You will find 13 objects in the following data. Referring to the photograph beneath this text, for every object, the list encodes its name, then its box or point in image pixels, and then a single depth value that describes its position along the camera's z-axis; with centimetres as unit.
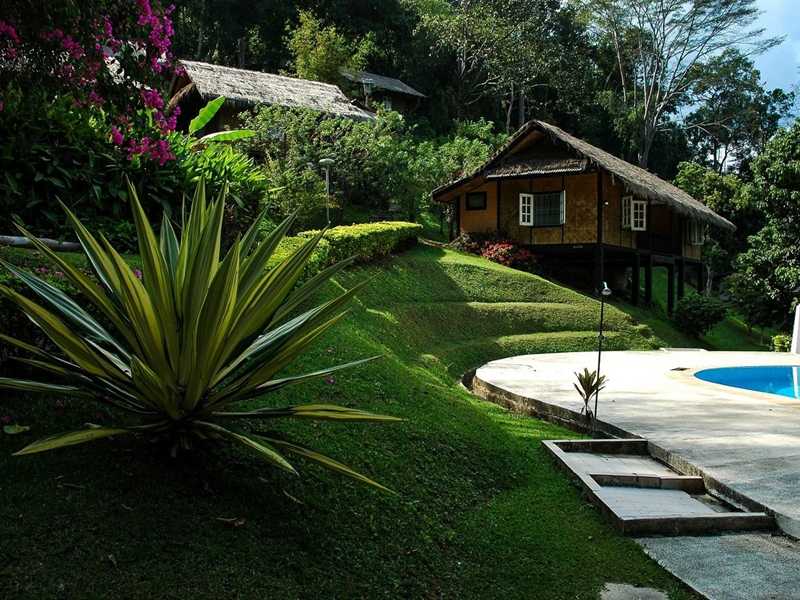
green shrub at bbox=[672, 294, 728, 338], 2116
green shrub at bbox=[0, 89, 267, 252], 755
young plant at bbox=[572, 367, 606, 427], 771
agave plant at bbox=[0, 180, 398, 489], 334
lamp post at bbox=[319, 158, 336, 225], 1853
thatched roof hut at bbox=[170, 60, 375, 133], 2380
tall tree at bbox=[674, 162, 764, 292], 3106
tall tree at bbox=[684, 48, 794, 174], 4235
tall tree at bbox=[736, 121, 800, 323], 2123
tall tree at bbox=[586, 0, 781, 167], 3453
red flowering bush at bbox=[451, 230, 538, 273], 2178
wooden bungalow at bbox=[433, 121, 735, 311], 2136
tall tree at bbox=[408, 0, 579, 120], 3684
